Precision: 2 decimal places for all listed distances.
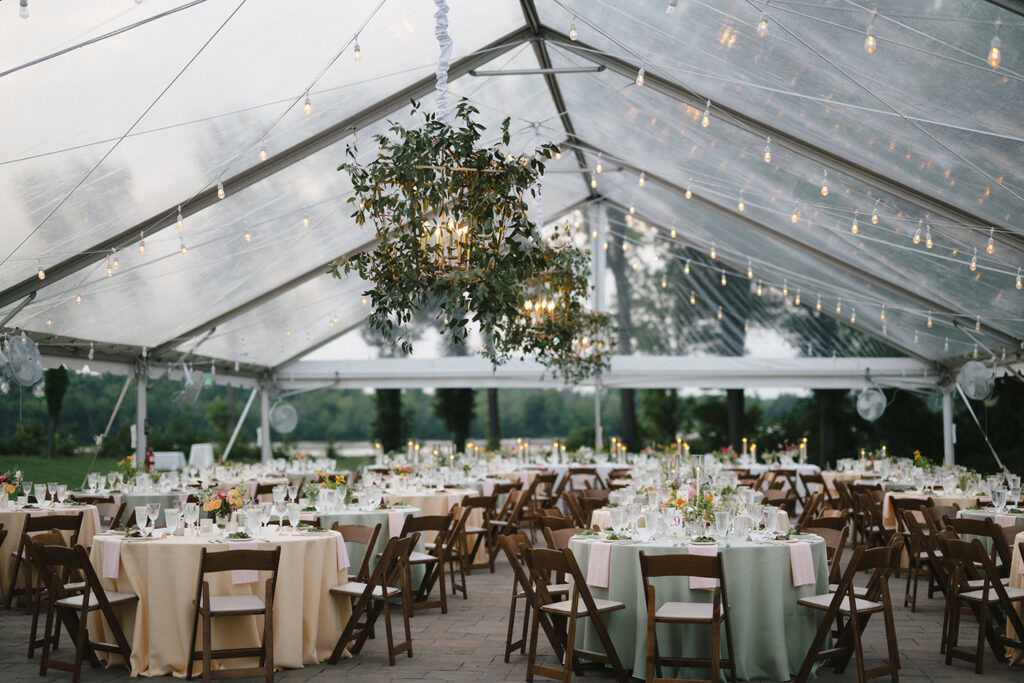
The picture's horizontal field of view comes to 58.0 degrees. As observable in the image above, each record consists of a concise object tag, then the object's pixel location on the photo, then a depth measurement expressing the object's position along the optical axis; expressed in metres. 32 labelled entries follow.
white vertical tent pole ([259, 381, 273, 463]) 17.69
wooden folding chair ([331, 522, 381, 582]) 6.29
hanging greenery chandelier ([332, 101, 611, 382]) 5.30
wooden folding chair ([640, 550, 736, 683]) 4.59
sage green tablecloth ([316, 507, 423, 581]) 7.41
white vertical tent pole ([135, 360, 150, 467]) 13.62
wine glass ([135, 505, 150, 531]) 5.76
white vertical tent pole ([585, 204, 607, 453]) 17.17
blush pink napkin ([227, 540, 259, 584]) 5.27
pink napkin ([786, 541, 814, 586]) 5.17
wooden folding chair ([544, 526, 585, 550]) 5.80
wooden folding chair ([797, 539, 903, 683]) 4.76
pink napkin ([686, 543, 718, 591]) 4.99
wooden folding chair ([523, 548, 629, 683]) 4.88
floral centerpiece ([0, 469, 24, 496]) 8.48
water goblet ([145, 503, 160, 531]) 5.84
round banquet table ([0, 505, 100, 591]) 7.90
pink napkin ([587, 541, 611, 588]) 5.25
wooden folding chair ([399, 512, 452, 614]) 7.05
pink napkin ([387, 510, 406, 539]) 7.46
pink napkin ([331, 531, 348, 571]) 5.87
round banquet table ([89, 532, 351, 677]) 5.24
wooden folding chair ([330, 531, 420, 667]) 5.59
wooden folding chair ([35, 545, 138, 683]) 5.10
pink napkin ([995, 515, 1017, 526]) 7.40
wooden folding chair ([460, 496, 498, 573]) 8.97
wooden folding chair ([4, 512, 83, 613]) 6.91
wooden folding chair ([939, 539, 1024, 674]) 5.28
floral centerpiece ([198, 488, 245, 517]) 5.83
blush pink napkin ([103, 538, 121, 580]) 5.43
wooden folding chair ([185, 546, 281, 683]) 4.83
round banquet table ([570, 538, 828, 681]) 5.04
